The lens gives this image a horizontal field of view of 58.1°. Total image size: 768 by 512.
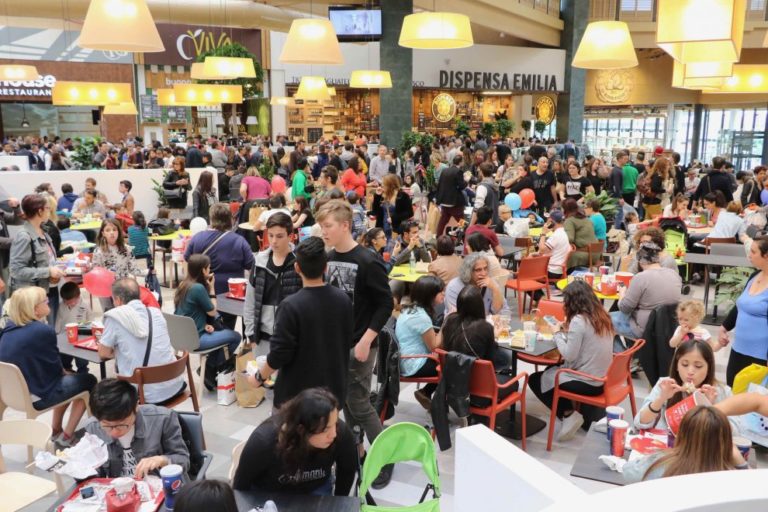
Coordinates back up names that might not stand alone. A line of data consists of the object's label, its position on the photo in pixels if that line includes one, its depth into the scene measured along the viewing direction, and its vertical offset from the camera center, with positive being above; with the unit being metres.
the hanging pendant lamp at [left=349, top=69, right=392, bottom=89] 11.82 +0.84
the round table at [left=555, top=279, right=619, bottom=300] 5.98 -1.43
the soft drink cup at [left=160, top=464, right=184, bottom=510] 2.81 -1.43
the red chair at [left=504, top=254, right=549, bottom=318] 7.27 -1.54
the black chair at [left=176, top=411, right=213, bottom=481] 3.35 -1.49
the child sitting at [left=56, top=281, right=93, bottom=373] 5.55 -1.47
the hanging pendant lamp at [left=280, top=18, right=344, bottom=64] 6.12 +0.74
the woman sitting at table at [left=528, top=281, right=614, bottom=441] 4.59 -1.39
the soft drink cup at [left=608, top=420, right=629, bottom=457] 3.27 -1.44
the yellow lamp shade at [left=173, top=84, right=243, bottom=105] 11.85 +0.59
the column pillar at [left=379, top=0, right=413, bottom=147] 15.79 +1.24
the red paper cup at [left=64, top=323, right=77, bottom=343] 4.99 -1.47
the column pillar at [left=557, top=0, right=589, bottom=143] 21.88 +1.52
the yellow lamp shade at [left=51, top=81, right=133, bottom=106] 9.88 +0.49
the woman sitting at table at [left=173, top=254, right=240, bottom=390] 5.31 -1.35
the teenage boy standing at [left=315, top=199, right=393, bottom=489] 3.99 -0.92
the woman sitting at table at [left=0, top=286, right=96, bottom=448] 4.30 -1.36
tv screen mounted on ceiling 15.59 +2.37
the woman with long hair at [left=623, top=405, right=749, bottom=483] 2.56 -1.17
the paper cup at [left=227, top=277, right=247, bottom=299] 5.95 -1.35
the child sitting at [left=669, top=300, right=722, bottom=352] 4.71 -1.31
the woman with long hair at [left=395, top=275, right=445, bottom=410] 4.87 -1.41
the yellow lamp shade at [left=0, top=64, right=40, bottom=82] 11.44 +0.90
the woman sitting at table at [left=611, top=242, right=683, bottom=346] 5.31 -1.25
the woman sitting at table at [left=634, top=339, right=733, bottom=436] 3.44 -1.29
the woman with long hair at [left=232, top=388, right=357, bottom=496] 2.78 -1.30
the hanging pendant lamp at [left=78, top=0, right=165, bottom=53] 4.72 +0.69
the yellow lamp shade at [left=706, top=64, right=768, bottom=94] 6.83 +0.49
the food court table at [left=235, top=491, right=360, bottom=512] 2.73 -1.47
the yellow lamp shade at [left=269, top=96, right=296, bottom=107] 17.59 +0.71
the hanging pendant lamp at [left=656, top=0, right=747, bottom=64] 2.36 +0.37
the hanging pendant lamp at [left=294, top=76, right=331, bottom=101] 11.37 +0.64
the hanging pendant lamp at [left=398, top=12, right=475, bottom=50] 6.09 +0.88
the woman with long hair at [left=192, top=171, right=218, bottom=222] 9.45 -0.92
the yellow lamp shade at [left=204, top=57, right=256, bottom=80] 8.74 +0.76
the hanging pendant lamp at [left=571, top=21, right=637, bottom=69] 5.67 +0.70
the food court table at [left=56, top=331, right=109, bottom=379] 4.74 -1.54
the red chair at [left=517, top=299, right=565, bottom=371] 5.16 -1.45
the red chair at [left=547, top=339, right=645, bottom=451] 4.57 -1.72
